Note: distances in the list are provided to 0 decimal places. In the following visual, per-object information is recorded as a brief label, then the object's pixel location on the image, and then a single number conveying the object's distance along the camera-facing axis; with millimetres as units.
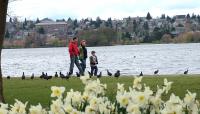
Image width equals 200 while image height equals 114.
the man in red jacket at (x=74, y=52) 26234
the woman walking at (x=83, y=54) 26859
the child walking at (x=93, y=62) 27547
